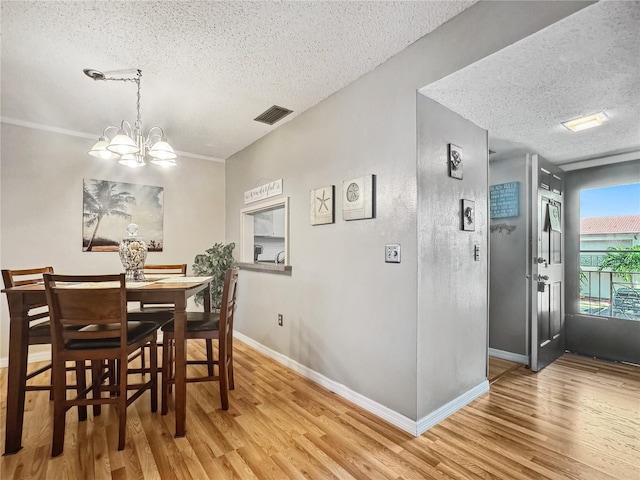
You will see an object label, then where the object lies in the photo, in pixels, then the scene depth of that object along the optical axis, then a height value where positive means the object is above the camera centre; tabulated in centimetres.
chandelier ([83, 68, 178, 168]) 212 +67
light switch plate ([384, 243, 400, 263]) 212 -7
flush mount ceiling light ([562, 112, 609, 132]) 232 +92
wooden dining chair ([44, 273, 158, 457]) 171 -51
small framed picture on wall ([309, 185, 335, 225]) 266 +33
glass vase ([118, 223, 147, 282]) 227 -9
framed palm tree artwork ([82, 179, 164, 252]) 365 +37
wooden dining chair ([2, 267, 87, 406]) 184 -54
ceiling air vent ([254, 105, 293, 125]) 301 +126
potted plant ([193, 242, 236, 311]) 387 -29
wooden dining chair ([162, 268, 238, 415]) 220 -65
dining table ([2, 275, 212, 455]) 180 -56
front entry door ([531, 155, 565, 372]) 300 -25
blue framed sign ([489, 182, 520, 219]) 334 +46
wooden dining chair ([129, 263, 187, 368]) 255 -59
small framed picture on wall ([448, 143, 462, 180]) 227 +60
